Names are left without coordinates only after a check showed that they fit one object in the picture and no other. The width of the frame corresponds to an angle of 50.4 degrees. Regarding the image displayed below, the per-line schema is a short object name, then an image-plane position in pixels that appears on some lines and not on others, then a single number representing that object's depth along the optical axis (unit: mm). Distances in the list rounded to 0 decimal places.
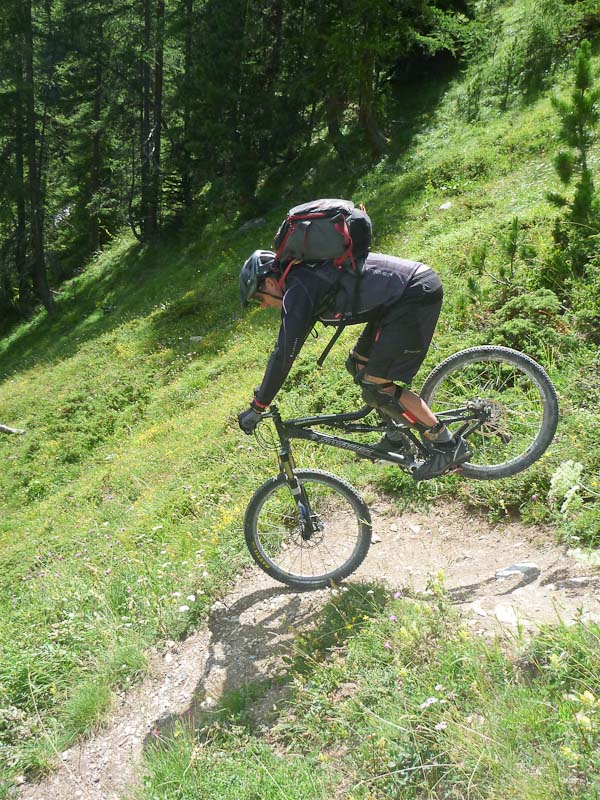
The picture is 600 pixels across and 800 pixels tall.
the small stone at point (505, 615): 3941
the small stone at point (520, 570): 4586
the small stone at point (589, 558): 3298
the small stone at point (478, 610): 4146
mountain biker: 4477
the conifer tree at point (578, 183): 7336
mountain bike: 5184
